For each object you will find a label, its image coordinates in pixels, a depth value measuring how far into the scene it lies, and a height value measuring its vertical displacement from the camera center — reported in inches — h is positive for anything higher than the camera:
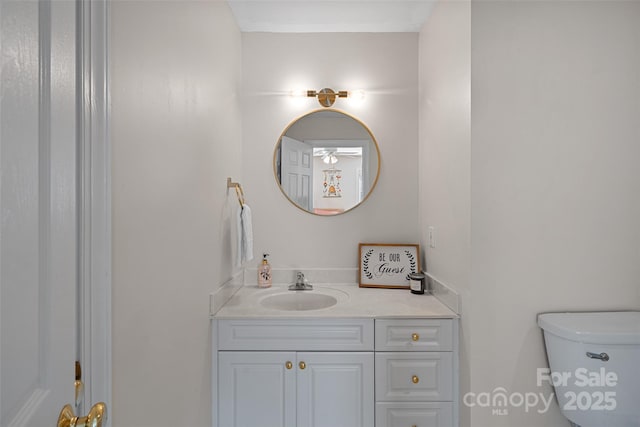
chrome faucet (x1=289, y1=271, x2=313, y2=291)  83.1 -17.2
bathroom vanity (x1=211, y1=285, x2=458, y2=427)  63.0 -28.1
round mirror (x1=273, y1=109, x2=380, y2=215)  88.1 +12.5
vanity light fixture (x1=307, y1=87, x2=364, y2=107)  86.6 +29.0
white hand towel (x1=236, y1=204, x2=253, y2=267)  75.3 -5.0
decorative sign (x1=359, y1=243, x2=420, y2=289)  84.1 -12.6
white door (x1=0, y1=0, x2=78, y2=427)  17.7 +0.2
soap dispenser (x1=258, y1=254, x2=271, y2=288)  84.1 -14.8
